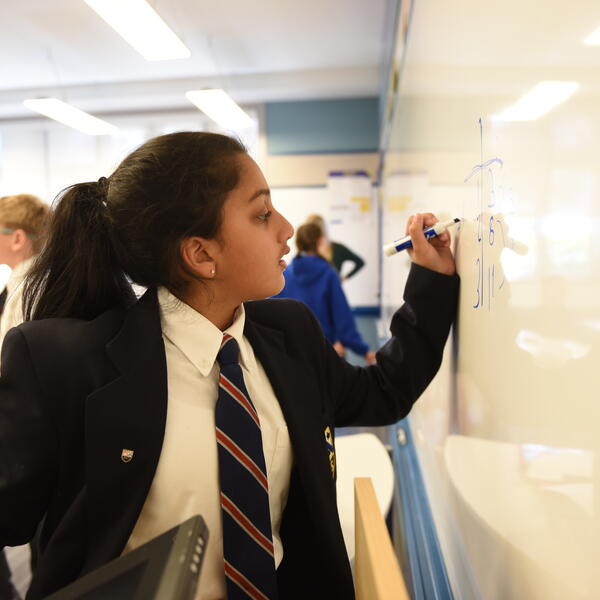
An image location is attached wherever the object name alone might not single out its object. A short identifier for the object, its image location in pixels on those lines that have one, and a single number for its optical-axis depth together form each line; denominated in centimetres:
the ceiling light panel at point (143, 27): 252
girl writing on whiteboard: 75
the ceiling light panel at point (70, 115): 392
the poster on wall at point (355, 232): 510
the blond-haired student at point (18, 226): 184
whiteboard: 36
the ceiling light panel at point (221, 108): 373
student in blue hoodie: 317
